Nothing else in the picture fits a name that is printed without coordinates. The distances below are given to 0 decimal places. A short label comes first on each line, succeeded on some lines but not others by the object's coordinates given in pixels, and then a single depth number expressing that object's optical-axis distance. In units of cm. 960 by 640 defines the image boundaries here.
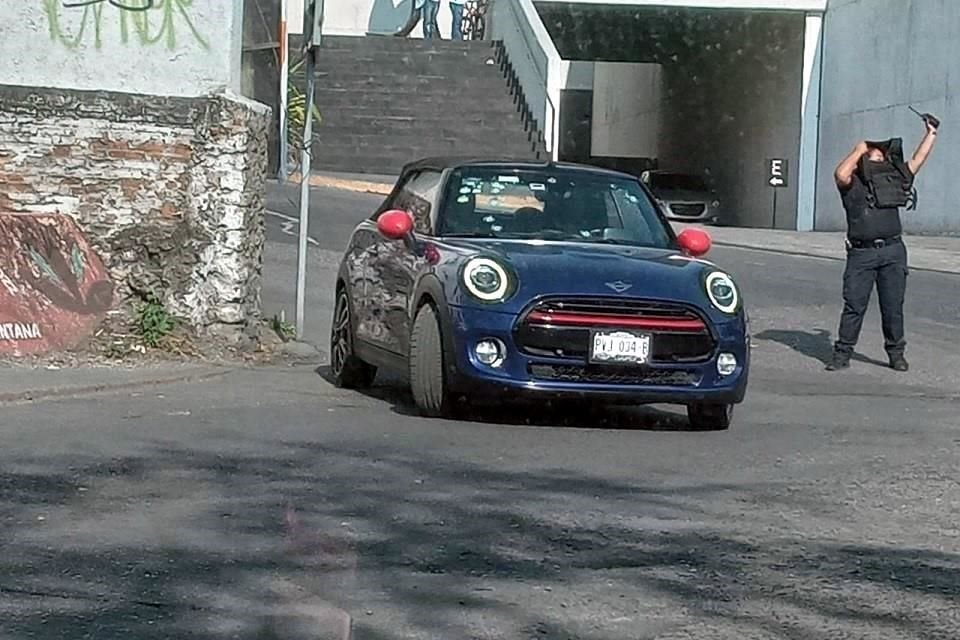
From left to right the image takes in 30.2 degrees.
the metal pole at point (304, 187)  1339
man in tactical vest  1277
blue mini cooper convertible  916
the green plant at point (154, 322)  1204
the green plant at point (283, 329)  1350
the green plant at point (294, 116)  1995
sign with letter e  3947
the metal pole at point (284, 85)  2307
